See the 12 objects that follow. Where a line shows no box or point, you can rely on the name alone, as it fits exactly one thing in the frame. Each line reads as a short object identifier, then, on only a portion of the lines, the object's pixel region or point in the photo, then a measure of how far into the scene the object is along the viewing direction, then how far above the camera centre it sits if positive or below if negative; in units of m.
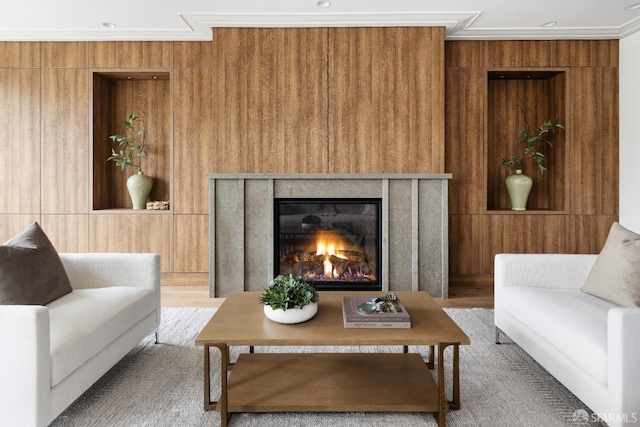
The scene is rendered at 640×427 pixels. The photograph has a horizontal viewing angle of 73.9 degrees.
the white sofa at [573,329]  1.52 -0.52
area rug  1.81 -0.87
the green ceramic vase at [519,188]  4.29 +0.25
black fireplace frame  3.92 -0.29
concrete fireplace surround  3.86 -0.10
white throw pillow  2.08 -0.31
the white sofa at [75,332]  1.53 -0.52
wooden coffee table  1.71 -0.76
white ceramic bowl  1.87 -0.45
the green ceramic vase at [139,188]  4.39 +0.26
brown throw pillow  1.96 -0.29
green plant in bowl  1.88 -0.37
